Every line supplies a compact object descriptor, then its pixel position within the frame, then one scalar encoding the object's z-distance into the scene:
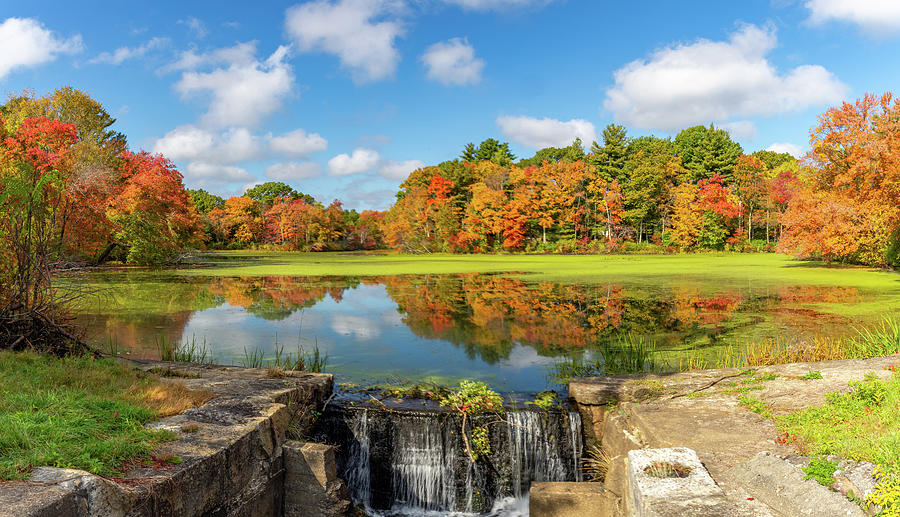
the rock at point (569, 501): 4.38
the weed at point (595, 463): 5.27
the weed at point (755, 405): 4.66
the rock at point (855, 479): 2.87
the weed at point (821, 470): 3.04
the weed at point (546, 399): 5.96
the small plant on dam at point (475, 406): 5.39
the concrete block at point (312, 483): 4.68
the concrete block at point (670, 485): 3.04
